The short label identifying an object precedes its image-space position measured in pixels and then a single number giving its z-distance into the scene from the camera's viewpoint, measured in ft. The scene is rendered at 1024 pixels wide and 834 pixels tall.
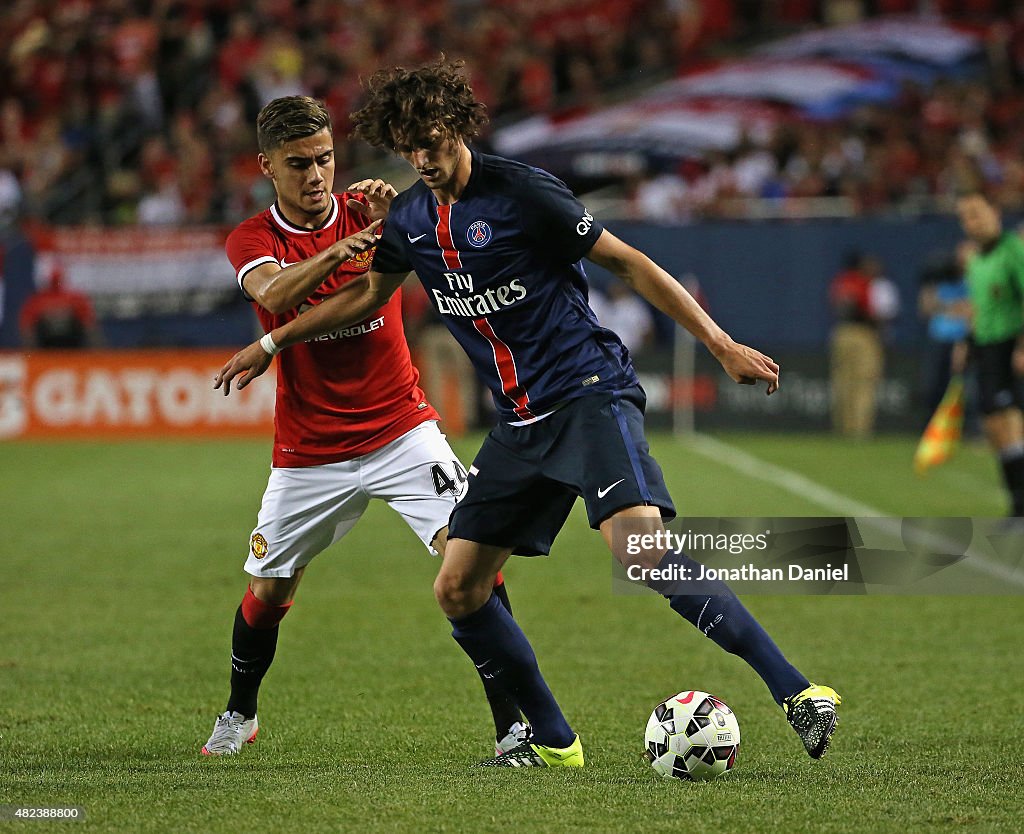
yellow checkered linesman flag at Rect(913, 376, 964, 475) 98.32
